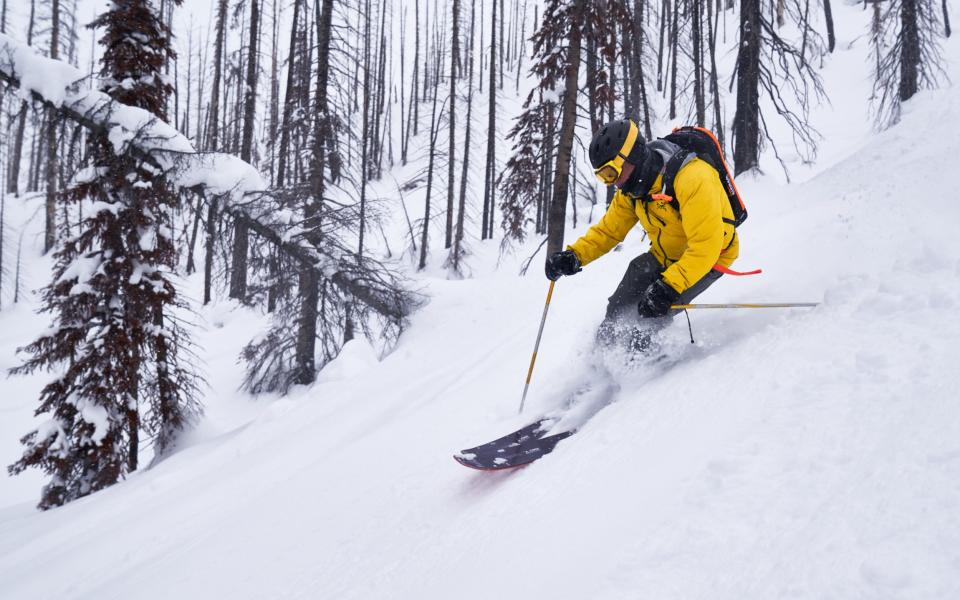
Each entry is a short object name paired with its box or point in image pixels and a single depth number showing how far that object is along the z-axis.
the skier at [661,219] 3.55
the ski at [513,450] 3.57
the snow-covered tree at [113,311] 8.63
